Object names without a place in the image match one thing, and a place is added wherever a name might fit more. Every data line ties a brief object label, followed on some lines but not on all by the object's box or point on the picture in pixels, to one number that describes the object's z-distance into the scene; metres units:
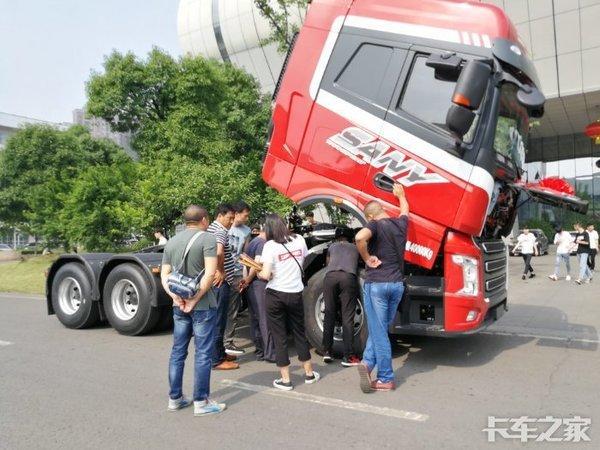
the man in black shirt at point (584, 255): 13.70
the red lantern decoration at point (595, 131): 14.74
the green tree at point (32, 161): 27.50
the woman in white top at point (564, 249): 14.30
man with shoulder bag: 4.21
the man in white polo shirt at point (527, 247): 14.89
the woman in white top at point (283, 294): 4.83
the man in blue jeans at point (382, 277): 4.71
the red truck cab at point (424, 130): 4.89
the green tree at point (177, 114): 19.34
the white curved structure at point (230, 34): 30.19
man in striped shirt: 5.61
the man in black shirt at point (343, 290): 5.39
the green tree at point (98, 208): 17.89
